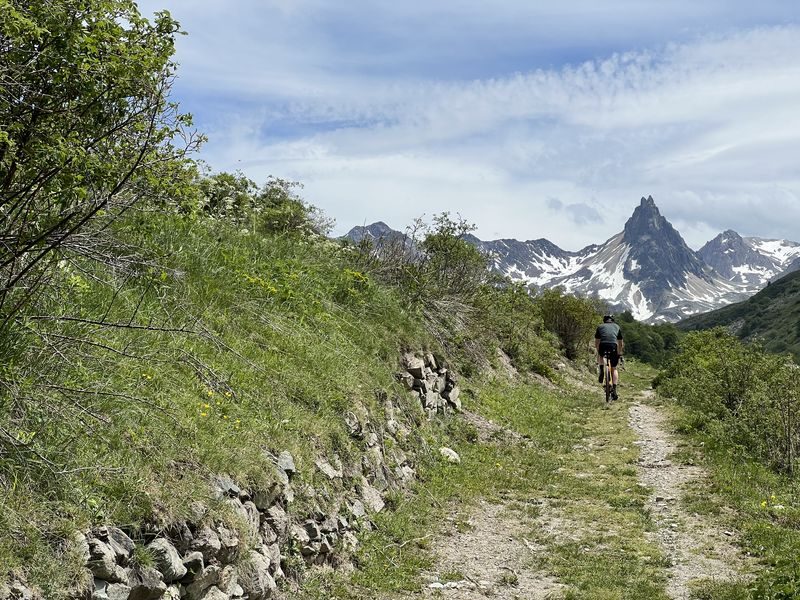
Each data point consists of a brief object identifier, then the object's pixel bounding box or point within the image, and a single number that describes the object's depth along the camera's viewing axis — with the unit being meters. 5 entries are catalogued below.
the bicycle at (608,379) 20.98
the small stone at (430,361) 15.03
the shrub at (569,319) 35.06
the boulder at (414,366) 13.95
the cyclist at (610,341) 20.38
